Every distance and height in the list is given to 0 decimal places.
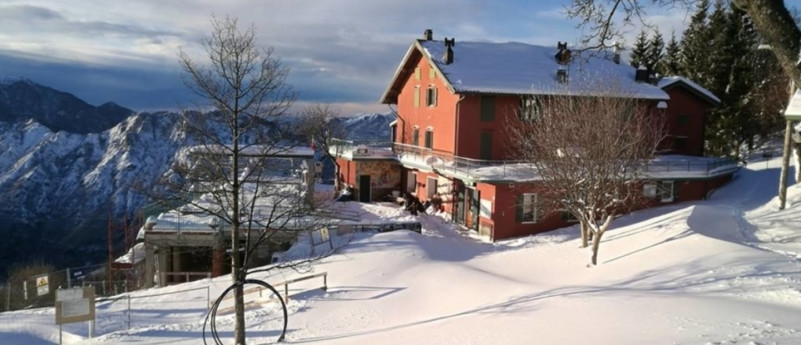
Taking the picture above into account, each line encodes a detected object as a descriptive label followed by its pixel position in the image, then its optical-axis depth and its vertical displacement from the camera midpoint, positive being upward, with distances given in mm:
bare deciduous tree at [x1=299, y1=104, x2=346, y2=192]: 45125 -139
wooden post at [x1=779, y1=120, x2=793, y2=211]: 22375 -1132
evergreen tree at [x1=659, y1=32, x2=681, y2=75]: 46266 +6294
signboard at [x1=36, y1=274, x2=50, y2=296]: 19000 -5688
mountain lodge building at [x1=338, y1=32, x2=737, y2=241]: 26188 -186
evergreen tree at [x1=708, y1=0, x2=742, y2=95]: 38500 +5549
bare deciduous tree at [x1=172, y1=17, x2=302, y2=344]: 12674 -306
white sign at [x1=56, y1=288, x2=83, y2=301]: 15172 -4790
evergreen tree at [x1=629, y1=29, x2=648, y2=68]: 49719 +7024
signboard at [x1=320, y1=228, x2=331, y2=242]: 24245 -4901
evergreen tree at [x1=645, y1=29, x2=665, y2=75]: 50719 +7514
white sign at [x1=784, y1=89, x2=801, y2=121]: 21109 +909
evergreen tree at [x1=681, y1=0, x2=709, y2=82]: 40344 +6038
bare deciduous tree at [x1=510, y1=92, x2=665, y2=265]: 18531 -902
